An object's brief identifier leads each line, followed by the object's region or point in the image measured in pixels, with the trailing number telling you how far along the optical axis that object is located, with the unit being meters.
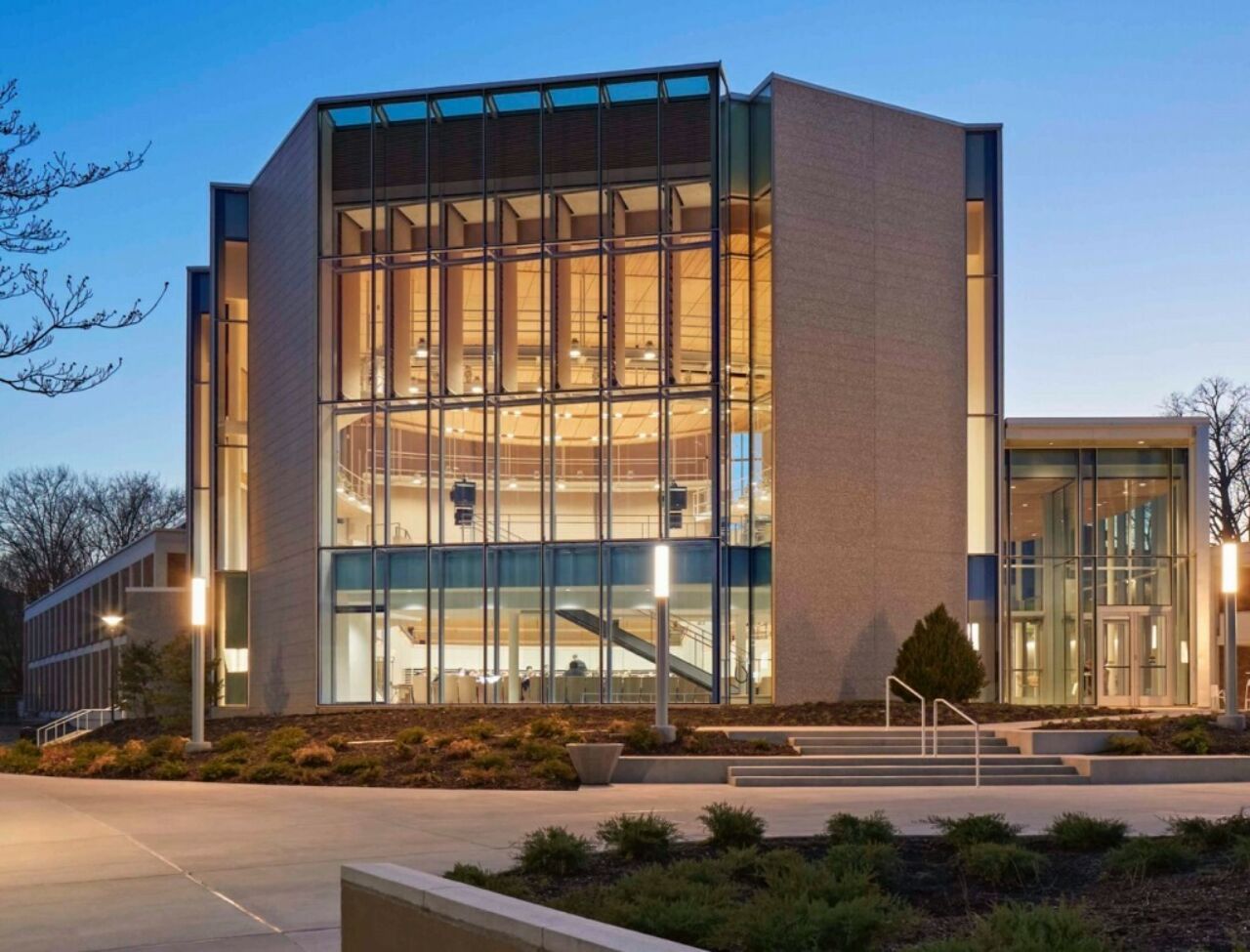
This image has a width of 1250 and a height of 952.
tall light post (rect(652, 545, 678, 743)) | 22.31
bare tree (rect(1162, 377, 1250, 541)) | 63.91
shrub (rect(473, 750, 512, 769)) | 20.91
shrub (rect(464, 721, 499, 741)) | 24.52
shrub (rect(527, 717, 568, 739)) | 24.17
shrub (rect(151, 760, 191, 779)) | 22.89
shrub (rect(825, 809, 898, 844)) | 11.52
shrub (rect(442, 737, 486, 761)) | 22.22
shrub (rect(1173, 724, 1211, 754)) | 22.25
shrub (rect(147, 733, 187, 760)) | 24.52
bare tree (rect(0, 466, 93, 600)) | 98.25
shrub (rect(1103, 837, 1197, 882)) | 9.62
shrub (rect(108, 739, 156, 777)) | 23.70
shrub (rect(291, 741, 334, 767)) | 22.17
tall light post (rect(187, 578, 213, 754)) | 25.45
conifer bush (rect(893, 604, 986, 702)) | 28.53
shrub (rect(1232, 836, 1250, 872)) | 9.20
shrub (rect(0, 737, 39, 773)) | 26.27
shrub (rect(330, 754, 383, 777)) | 21.48
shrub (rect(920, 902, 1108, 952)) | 6.26
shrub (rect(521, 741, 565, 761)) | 21.43
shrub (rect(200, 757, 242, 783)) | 22.33
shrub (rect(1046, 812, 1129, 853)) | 11.28
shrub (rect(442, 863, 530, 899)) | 9.32
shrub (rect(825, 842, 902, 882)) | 9.90
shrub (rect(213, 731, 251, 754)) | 25.00
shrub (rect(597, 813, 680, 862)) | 11.22
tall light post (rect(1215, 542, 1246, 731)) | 23.83
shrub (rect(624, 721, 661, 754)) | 21.88
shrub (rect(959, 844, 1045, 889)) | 9.91
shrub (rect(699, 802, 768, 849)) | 11.78
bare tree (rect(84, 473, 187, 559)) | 98.81
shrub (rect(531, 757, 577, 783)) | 20.52
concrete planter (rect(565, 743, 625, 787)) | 20.25
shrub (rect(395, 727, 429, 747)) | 23.42
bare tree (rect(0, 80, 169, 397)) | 13.21
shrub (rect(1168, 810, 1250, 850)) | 10.61
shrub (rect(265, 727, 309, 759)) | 23.52
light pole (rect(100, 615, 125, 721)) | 43.08
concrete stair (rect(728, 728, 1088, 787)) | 21.27
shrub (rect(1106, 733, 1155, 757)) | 22.25
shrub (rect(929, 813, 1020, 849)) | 11.21
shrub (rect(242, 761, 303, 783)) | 21.59
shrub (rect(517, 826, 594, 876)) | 10.64
